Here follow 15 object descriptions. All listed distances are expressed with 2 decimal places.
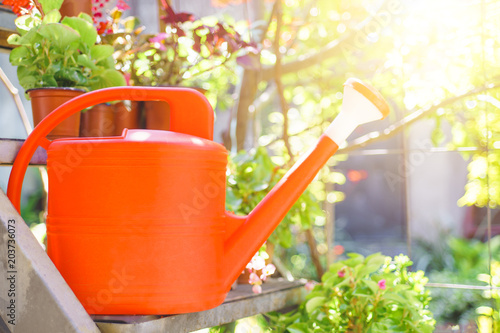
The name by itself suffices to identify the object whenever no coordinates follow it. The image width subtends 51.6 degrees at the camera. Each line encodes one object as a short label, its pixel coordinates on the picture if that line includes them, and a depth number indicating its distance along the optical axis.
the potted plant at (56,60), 1.18
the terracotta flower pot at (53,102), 1.18
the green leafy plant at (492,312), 1.61
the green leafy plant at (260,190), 1.65
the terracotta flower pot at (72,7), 1.43
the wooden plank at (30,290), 0.87
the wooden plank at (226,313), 0.93
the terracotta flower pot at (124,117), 1.35
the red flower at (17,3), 1.29
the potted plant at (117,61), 1.31
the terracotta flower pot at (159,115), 1.37
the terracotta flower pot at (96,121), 1.30
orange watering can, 0.91
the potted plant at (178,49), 1.55
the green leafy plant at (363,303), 1.35
